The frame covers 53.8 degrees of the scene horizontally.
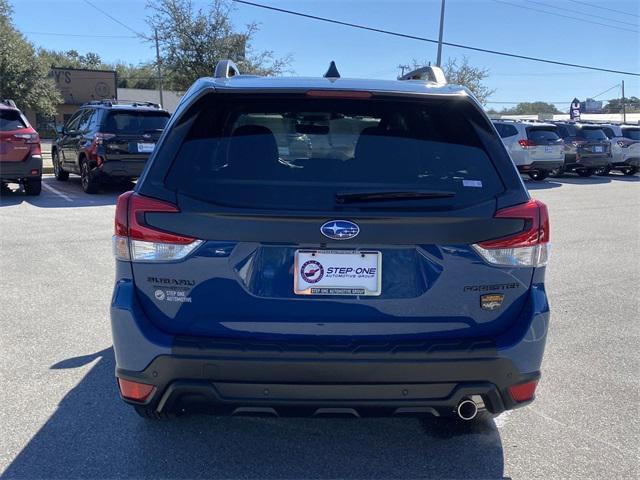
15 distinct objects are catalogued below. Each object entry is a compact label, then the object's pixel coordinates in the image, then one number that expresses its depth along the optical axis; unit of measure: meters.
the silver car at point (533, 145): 18.98
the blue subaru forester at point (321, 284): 2.60
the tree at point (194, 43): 24.62
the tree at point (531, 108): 88.00
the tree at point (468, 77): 38.22
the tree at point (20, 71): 32.41
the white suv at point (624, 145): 22.86
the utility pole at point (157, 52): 25.23
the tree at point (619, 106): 83.19
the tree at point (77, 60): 75.06
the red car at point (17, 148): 11.41
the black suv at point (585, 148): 21.61
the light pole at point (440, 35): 27.09
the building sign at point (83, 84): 48.00
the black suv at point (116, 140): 12.24
